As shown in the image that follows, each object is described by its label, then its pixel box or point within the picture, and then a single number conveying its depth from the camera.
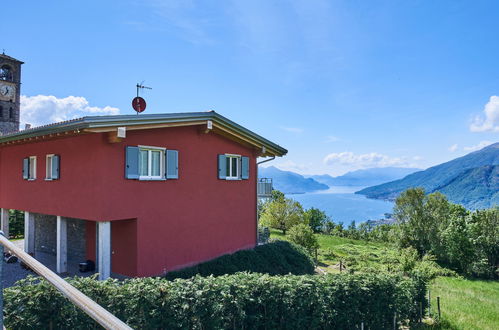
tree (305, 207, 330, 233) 44.53
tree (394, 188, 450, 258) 28.36
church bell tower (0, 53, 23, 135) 41.60
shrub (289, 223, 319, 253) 21.59
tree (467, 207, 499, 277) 25.28
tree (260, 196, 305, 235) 30.67
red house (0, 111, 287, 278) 8.91
